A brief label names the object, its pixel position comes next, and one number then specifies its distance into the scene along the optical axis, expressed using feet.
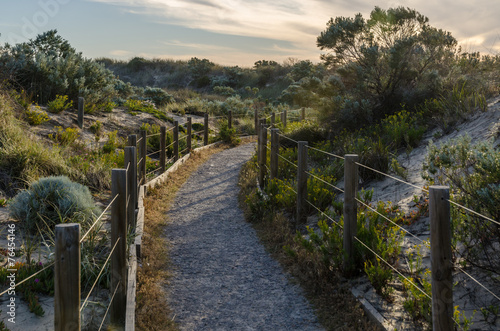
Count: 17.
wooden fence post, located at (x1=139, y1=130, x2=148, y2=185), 31.40
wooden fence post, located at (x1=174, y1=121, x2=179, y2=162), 42.24
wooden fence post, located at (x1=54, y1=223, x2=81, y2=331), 8.25
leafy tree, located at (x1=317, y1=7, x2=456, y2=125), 38.50
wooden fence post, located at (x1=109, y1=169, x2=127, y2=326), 14.07
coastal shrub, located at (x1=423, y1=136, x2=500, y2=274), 14.67
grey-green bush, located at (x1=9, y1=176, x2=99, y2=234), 20.54
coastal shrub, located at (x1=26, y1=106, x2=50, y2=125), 38.65
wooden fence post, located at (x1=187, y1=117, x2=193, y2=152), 47.32
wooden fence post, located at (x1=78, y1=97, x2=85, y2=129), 44.71
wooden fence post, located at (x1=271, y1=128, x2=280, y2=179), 29.35
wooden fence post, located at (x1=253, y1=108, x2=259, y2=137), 66.01
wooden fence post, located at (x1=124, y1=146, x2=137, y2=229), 20.85
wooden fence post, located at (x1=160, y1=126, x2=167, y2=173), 37.32
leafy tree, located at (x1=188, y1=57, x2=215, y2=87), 139.85
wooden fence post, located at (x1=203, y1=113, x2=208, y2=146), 54.23
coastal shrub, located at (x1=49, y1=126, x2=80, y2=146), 37.09
